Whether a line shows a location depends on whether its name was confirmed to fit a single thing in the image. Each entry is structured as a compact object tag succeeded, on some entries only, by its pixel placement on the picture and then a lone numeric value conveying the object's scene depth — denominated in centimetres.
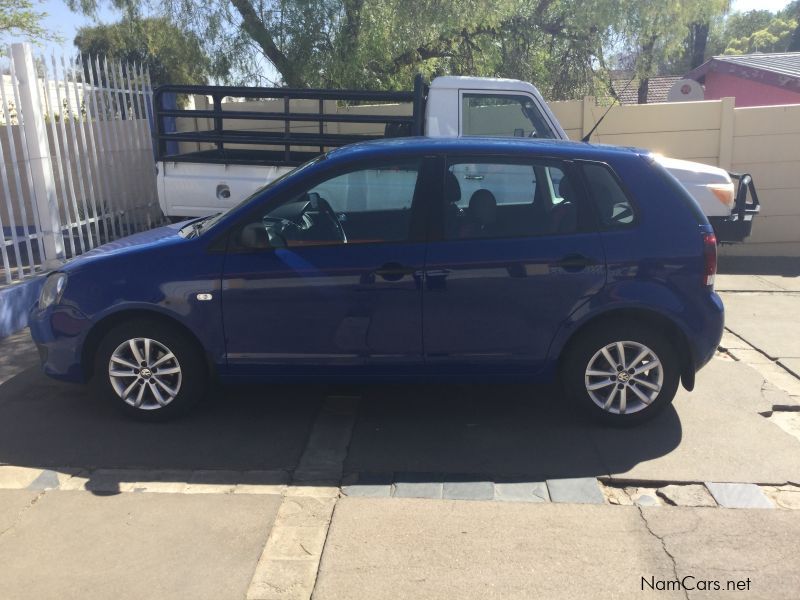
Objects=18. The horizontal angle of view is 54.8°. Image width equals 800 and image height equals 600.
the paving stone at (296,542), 364
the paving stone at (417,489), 418
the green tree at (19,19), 1454
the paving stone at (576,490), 414
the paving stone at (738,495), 410
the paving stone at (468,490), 416
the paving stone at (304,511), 392
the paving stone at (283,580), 335
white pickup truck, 771
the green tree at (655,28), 1226
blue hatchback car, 471
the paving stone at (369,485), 421
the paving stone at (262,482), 424
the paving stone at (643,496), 413
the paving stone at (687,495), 412
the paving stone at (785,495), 412
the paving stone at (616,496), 413
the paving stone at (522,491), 414
